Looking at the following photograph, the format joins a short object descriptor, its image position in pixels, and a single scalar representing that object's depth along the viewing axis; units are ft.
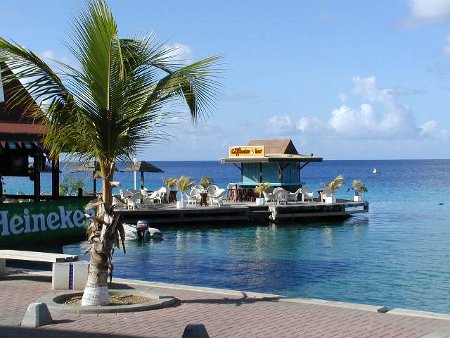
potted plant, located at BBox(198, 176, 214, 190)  132.77
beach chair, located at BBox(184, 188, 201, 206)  120.98
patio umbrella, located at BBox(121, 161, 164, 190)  117.71
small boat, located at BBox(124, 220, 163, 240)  89.56
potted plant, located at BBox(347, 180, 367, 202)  132.16
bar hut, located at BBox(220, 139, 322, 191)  132.36
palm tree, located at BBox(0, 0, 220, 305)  32.30
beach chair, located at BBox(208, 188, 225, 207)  119.84
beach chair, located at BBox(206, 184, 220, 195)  122.62
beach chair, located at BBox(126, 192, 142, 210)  110.06
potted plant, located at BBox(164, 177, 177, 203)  128.98
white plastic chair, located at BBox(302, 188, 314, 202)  127.65
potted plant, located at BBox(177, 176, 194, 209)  123.39
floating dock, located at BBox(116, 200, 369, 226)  109.81
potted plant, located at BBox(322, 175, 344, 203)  127.08
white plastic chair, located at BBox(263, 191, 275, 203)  121.70
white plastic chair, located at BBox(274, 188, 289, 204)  120.98
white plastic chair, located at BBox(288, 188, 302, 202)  124.38
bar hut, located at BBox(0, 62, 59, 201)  52.54
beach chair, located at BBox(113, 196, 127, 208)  111.80
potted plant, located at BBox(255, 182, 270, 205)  120.98
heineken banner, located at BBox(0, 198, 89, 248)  53.11
